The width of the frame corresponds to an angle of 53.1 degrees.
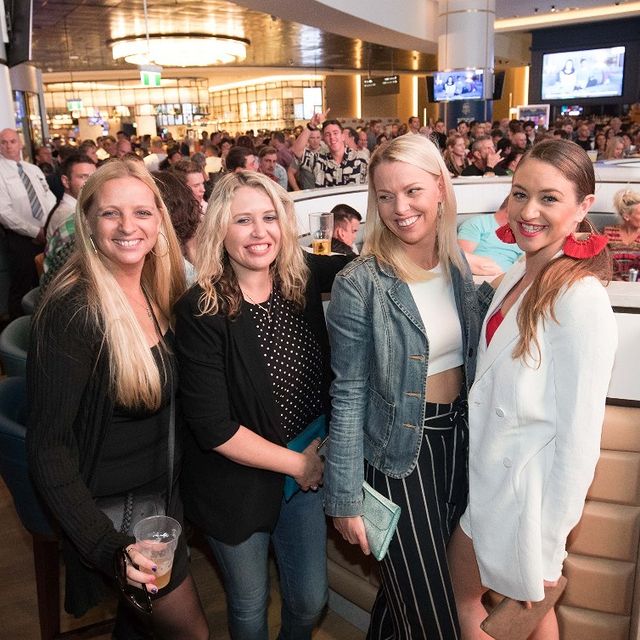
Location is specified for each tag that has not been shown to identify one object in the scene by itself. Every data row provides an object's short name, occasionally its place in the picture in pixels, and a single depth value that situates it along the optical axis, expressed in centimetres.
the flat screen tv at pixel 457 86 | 1349
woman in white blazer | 129
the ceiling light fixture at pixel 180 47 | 1529
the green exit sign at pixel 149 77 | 1059
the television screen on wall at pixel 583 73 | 1759
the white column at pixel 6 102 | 645
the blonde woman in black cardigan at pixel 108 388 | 144
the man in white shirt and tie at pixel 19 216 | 566
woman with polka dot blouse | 156
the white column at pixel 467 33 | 1320
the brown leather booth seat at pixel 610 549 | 176
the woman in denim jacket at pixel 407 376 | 151
